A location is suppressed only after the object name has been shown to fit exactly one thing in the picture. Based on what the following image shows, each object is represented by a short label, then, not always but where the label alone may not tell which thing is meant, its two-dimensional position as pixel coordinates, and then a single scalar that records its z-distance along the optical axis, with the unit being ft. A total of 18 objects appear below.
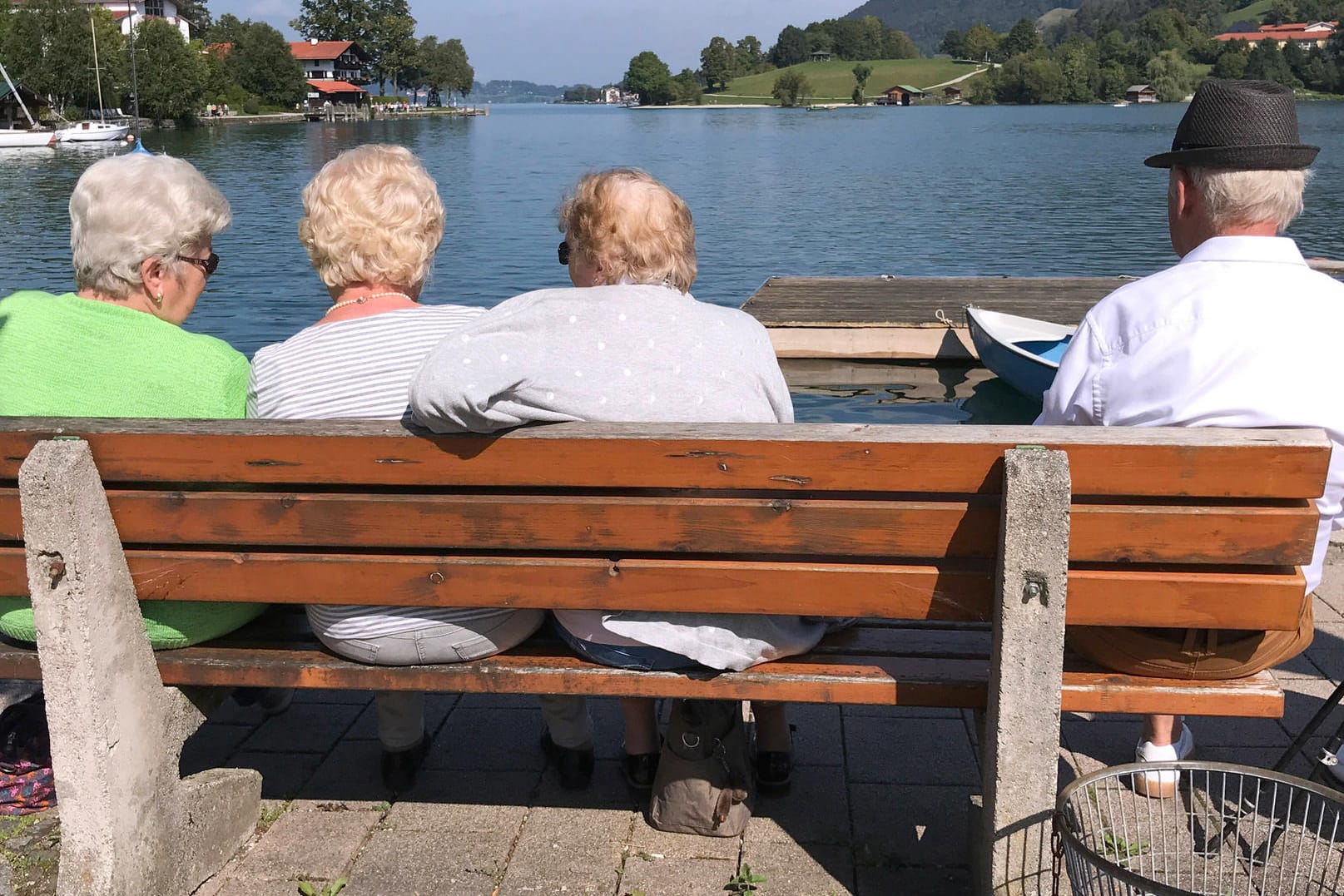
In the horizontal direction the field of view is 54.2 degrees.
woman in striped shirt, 9.37
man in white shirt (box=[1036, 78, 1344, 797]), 9.11
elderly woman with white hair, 9.68
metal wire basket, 9.04
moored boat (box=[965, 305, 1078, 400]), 35.04
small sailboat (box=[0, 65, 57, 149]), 208.54
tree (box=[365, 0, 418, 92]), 493.36
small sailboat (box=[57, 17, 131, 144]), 217.97
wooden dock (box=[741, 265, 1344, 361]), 42.68
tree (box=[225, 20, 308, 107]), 374.02
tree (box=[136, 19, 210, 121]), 279.69
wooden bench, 7.95
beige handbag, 10.00
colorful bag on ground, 10.64
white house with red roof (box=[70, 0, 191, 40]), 338.75
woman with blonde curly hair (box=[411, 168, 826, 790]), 8.36
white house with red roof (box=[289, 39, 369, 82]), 459.73
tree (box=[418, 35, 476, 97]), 524.93
